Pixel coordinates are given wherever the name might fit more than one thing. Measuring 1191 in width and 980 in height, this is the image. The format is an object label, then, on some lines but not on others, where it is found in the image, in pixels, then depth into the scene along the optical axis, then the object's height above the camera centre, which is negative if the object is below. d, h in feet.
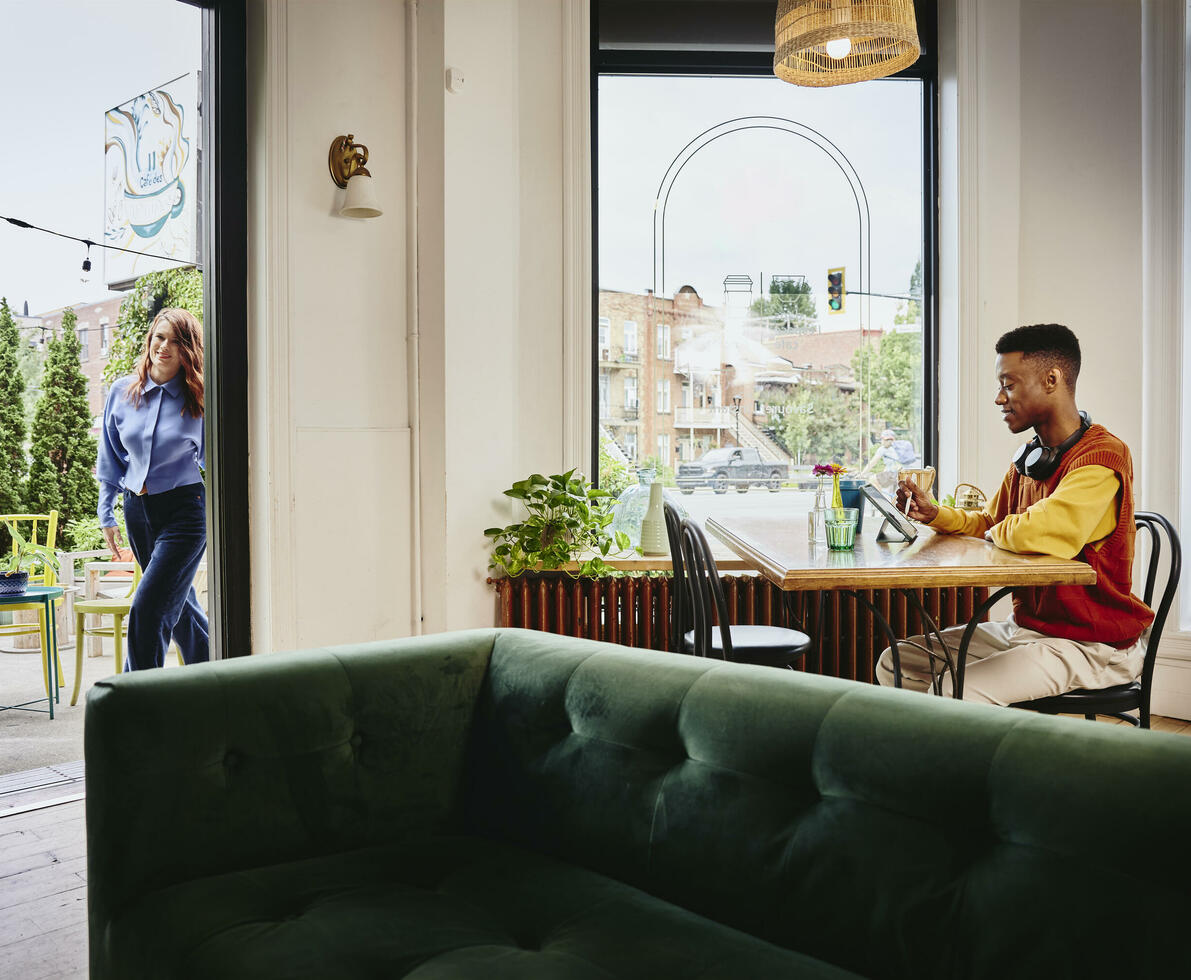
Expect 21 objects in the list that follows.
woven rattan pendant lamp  8.66 +4.00
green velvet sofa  3.42 -1.62
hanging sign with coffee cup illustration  10.61 +3.21
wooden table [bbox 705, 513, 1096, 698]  6.97 -0.79
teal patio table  10.19 -1.68
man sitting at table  7.60 -0.71
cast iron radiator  12.25 -1.96
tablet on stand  8.69 -0.57
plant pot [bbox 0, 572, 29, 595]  10.00 -1.24
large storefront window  13.78 +2.70
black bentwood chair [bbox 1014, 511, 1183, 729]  7.59 -1.90
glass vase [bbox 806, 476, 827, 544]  8.54 -0.53
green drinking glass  8.19 -0.62
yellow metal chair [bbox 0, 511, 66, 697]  9.91 -1.21
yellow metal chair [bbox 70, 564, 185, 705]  11.39 -1.84
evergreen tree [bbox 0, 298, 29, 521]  9.70 +0.46
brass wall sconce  11.05 +3.48
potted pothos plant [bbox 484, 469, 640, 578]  12.00 -0.88
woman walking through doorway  11.18 -0.27
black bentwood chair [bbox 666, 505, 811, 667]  8.21 -1.53
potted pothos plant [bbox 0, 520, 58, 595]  9.86 -1.02
